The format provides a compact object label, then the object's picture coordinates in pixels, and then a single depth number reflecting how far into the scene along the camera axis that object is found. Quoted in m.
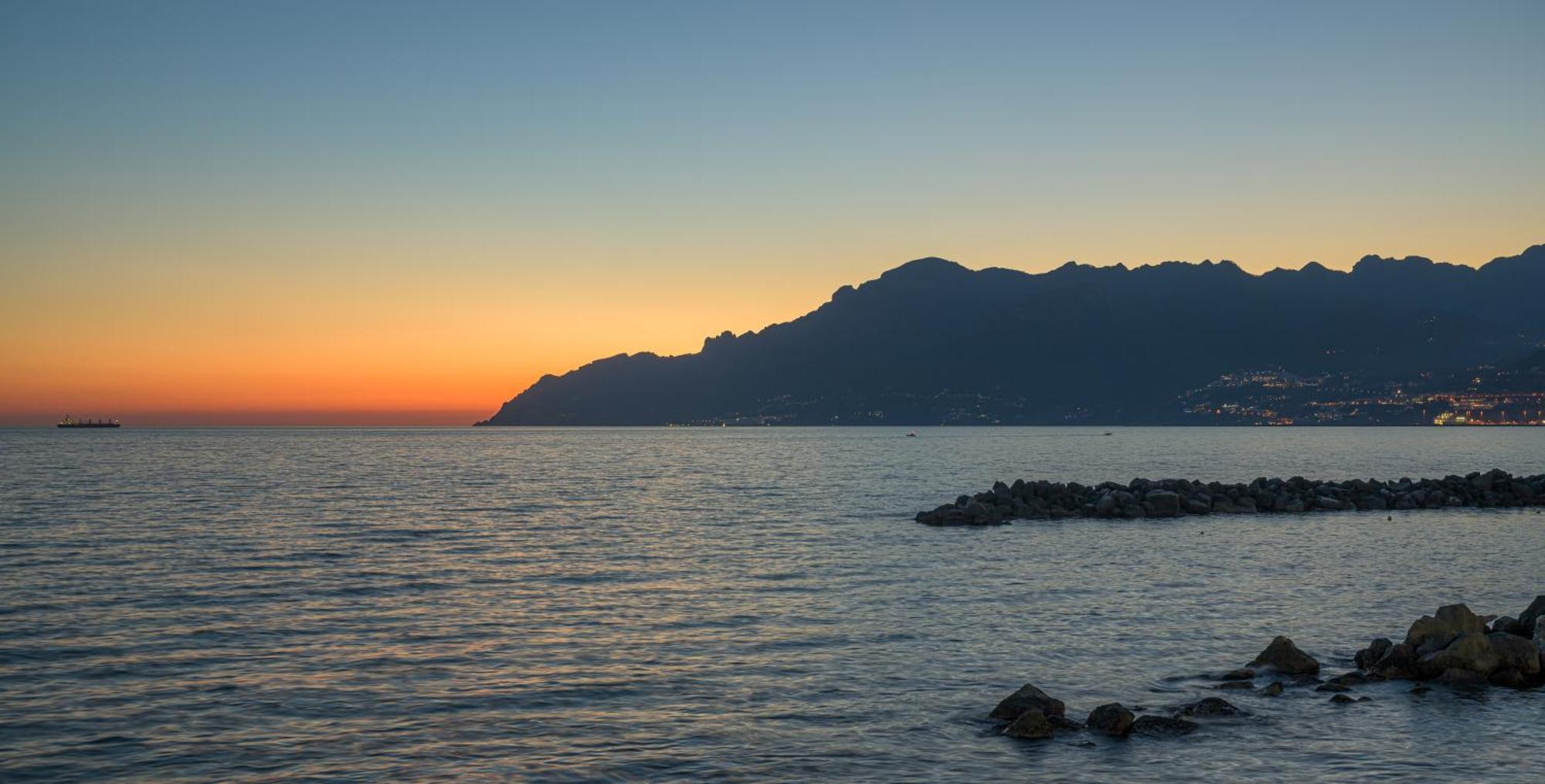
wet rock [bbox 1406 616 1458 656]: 21.50
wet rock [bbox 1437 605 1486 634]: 21.80
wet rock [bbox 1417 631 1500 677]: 20.81
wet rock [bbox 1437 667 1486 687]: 20.61
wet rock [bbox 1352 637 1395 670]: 21.89
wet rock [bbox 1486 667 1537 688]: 20.58
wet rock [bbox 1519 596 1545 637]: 23.52
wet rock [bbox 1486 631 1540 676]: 20.73
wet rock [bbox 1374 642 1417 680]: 21.19
